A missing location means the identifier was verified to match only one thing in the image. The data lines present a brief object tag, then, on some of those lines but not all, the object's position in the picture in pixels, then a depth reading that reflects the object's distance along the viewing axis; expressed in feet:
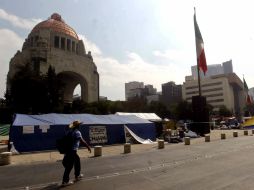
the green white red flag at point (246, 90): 170.84
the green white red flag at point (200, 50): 113.50
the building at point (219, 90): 475.72
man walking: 28.32
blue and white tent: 66.28
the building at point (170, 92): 579.89
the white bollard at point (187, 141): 79.97
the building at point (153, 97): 623.36
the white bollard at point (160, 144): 71.70
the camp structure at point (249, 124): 155.63
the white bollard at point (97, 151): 57.72
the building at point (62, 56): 253.03
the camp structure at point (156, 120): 118.83
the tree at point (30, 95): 164.14
